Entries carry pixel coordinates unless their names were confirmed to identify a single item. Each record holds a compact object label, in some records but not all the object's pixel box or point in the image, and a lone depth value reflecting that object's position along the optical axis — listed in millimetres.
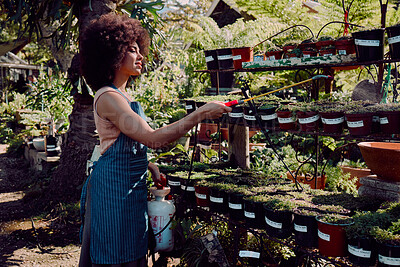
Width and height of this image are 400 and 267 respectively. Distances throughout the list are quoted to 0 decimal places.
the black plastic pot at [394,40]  2037
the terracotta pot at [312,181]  4238
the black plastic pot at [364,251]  1795
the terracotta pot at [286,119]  2469
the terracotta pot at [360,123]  2084
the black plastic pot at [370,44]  2145
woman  1988
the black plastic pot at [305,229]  2053
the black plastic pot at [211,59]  3117
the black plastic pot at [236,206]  2490
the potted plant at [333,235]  1904
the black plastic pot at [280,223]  2164
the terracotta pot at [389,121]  1992
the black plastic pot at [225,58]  2998
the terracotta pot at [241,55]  2883
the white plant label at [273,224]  2174
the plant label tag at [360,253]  1802
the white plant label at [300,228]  2078
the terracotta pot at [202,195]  2760
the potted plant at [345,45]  2428
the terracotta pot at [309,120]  2350
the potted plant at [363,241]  1798
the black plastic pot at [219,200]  2607
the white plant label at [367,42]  2150
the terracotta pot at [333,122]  2242
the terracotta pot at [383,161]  2340
